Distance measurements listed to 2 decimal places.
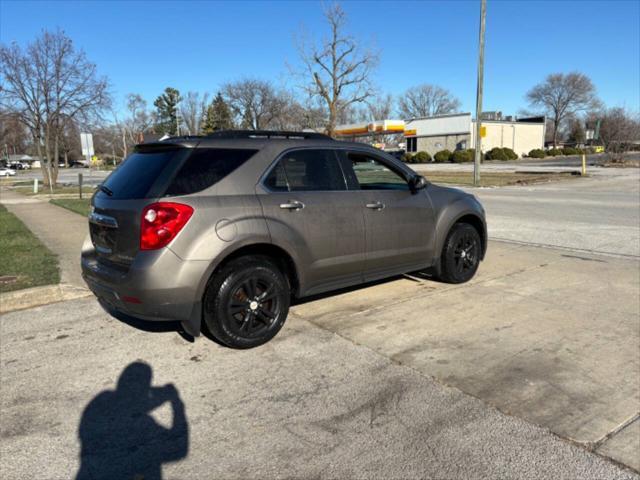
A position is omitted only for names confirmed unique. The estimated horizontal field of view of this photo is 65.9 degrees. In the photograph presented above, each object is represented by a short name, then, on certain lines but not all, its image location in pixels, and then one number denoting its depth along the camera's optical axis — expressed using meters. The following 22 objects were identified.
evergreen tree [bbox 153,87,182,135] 94.78
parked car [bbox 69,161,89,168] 104.46
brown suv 3.71
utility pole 21.61
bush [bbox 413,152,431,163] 56.44
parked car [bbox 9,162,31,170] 94.32
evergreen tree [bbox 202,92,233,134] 70.62
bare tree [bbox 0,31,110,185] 23.45
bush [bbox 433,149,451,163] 55.03
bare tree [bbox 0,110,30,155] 24.30
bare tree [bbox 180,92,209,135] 76.50
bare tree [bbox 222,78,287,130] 65.19
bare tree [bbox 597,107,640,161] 41.88
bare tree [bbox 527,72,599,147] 92.31
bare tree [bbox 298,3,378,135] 35.59
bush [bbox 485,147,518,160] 55.91
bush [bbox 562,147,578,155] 66.76
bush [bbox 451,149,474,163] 53.31
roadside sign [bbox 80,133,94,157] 27.03
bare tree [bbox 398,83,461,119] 108.38
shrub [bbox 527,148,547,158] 60.09
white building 60.38
